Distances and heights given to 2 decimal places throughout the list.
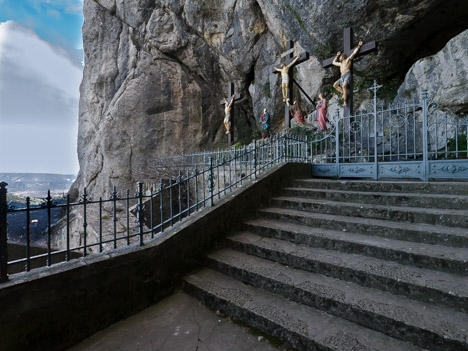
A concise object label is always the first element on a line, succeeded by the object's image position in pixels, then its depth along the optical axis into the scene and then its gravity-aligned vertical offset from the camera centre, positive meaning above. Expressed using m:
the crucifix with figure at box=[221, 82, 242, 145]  14.02 +4.01
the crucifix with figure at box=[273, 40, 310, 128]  10.31 +4.80
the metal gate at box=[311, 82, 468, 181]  4.45 +0.33
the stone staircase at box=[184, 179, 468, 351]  1.99 -1.01
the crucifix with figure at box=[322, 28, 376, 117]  8.57 +4.06
